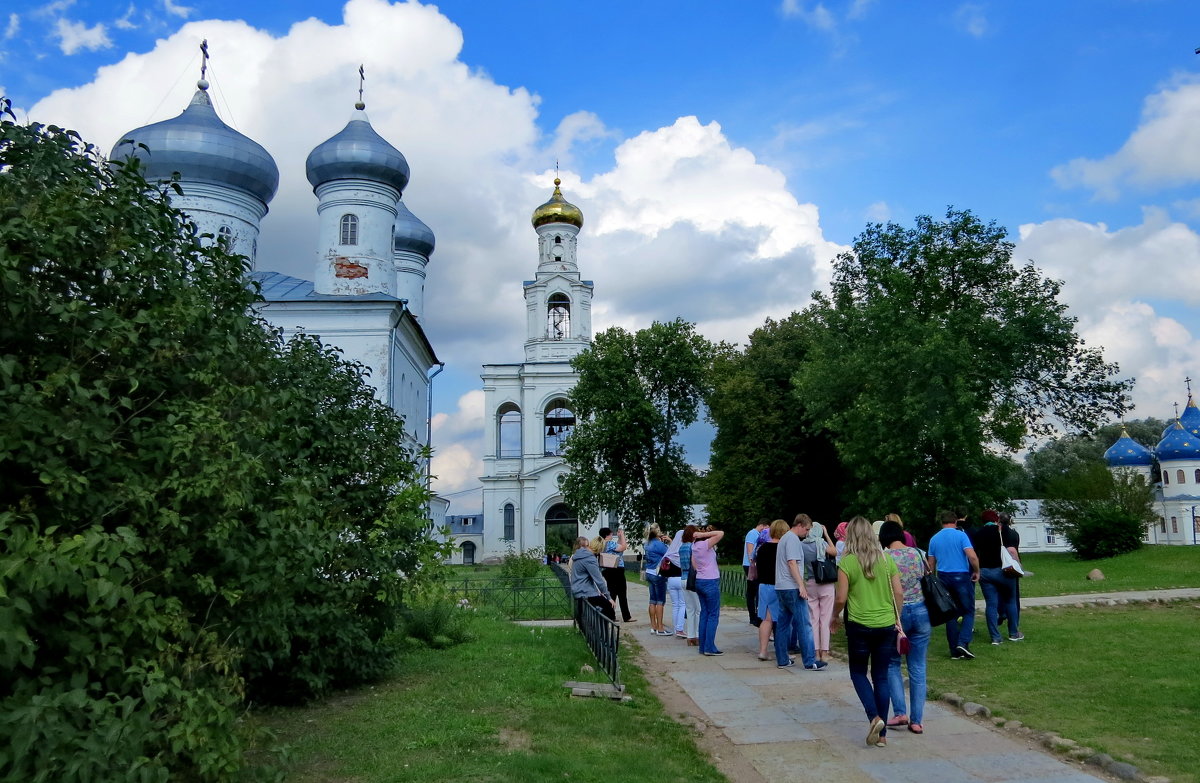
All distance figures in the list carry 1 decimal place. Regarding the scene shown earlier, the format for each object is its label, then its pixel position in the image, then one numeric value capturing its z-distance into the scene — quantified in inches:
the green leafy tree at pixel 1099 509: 1122.7
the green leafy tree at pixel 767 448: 1435.8
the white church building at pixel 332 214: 989.8
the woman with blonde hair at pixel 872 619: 264.7
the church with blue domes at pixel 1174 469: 2144.4
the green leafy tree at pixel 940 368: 1055.6
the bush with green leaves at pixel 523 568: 923.4
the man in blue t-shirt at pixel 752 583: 500.4
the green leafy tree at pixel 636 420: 1485.0
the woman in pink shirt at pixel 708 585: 435.2
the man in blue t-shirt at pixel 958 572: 404.2
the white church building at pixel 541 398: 1961.1
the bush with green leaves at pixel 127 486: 149.6
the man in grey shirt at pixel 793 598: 389.4
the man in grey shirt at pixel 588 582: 466.3
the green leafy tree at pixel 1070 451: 2539.4
